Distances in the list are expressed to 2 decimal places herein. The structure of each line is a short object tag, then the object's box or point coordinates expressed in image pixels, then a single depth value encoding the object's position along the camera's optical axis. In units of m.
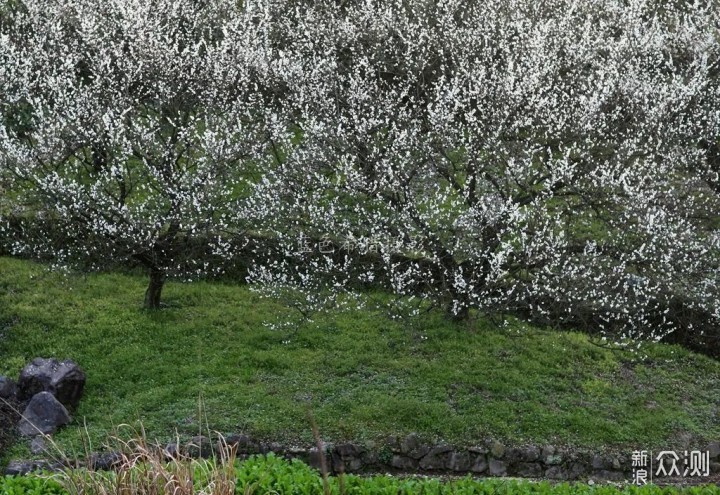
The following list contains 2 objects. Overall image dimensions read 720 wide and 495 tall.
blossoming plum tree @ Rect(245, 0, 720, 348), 15.77
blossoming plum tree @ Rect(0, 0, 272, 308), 16.55
